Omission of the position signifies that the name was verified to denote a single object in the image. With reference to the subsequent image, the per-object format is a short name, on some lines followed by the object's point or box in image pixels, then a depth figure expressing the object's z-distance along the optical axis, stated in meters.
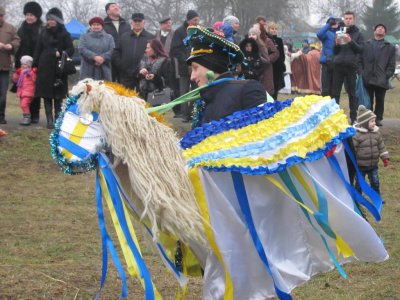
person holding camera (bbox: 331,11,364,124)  11.71
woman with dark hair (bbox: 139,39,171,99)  10.93
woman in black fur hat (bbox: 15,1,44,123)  11.27
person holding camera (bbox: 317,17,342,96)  12.07
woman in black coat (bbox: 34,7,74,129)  10.73
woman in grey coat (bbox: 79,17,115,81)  10.88
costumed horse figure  3.85
